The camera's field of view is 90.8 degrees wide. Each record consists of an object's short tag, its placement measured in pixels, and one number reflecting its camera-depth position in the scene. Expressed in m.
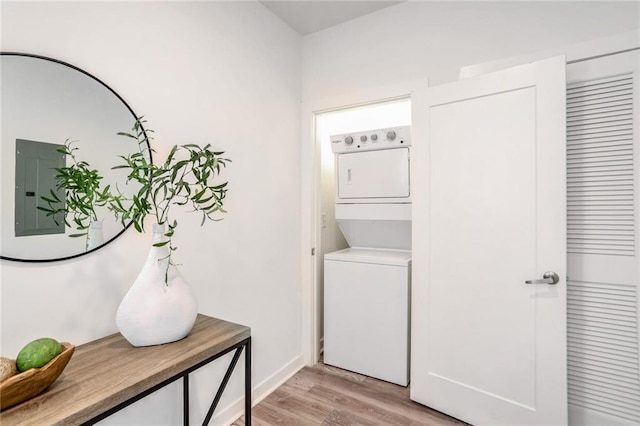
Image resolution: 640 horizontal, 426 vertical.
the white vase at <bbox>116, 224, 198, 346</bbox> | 1.16
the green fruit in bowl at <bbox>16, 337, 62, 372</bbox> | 0.86
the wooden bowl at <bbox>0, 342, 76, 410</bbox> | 0.81
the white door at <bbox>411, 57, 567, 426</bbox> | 1.60
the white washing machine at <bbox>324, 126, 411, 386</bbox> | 2.28
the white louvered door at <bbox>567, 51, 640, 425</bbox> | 1.59
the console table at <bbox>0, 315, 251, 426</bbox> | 0.83
